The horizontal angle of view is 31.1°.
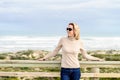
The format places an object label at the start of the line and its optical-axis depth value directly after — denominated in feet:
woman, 12.48
